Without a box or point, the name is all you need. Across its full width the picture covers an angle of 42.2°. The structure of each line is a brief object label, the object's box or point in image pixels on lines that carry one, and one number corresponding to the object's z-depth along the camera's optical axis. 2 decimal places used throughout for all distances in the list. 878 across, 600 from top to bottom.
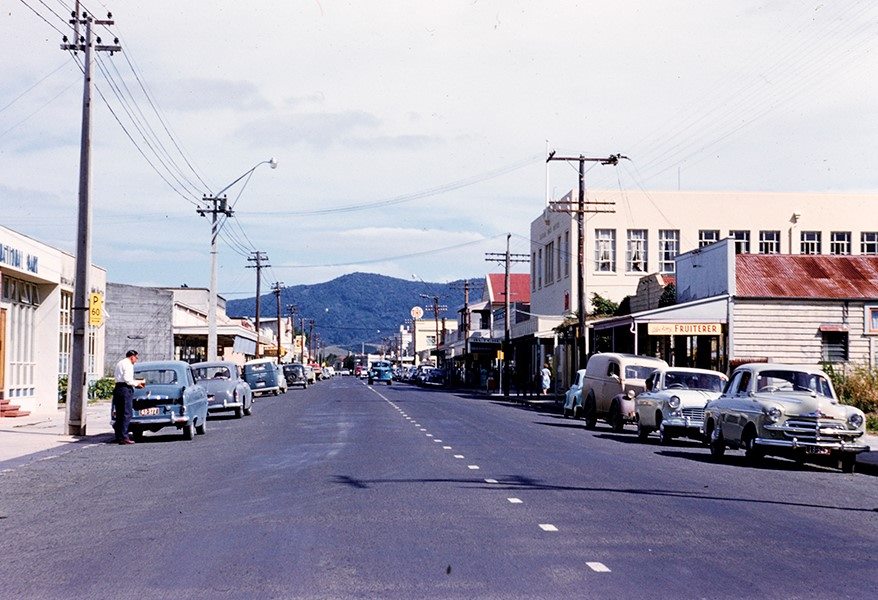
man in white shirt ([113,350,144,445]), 23.12
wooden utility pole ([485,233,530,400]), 66.75
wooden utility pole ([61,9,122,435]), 25.00
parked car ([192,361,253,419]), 34.16
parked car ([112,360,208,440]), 23.69
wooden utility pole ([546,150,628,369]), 44.53
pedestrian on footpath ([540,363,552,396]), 58.72
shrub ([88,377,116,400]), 44.81
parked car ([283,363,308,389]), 80.56
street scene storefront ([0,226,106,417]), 33.22
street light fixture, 49.53
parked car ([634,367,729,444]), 24.36
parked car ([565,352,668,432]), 28.77
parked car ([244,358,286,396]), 59.16
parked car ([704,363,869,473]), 18.70
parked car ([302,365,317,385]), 95.24
